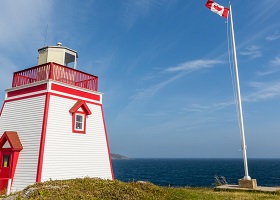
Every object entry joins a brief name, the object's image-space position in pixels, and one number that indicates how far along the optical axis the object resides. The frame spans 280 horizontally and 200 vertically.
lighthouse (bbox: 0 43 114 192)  14.61
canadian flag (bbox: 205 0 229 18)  17.19
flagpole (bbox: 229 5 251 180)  15.61
